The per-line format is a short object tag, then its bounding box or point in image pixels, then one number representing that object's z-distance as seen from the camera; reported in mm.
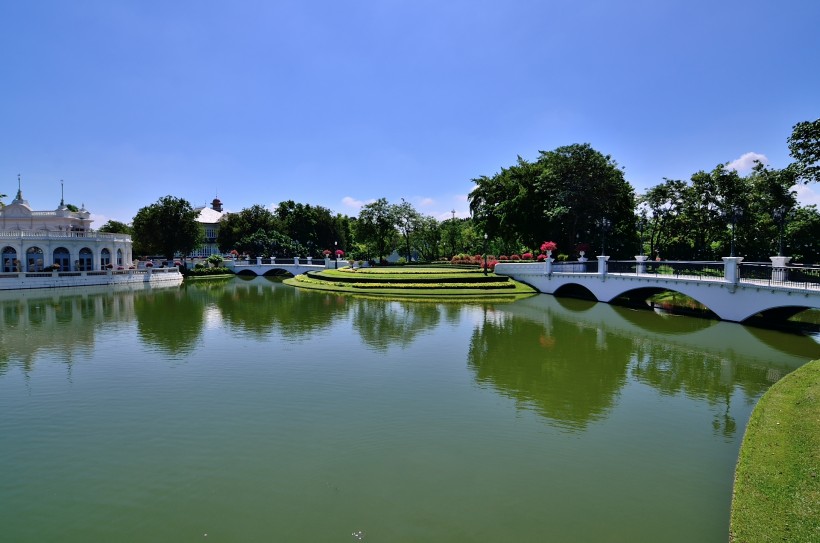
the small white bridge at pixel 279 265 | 62188
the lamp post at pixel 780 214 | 33331
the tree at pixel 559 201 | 38969
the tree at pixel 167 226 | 61562
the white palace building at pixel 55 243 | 50438
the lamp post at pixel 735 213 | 35250
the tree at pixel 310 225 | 77562
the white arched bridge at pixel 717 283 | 18484
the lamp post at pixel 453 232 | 78750
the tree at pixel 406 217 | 64188
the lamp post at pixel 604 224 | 40969
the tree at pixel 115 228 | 85875
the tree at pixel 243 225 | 75812
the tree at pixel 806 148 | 24422
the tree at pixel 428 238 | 70188
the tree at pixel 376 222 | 62934
